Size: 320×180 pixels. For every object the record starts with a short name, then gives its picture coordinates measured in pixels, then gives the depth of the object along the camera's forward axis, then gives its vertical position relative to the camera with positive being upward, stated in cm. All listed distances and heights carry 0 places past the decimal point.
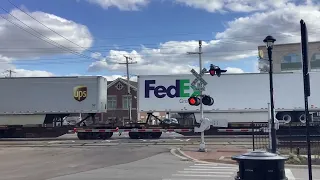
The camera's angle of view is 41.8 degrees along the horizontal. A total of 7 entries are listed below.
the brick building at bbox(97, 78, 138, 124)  7712 +303
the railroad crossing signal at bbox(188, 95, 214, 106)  2045 +57
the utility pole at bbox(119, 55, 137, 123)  7039 +828
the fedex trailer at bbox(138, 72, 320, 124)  3244 +123
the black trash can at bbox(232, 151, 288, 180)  613 -82
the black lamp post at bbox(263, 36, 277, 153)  1542 +200
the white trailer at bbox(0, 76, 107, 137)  3444 +104
